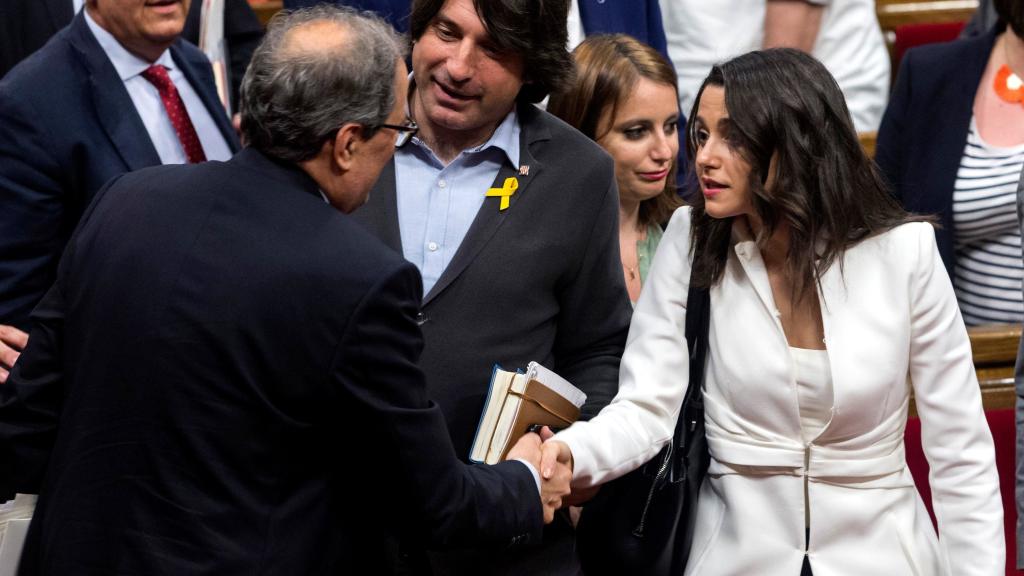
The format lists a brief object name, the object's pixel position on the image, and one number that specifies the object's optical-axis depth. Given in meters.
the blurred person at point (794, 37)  9.93
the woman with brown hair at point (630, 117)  7.48
